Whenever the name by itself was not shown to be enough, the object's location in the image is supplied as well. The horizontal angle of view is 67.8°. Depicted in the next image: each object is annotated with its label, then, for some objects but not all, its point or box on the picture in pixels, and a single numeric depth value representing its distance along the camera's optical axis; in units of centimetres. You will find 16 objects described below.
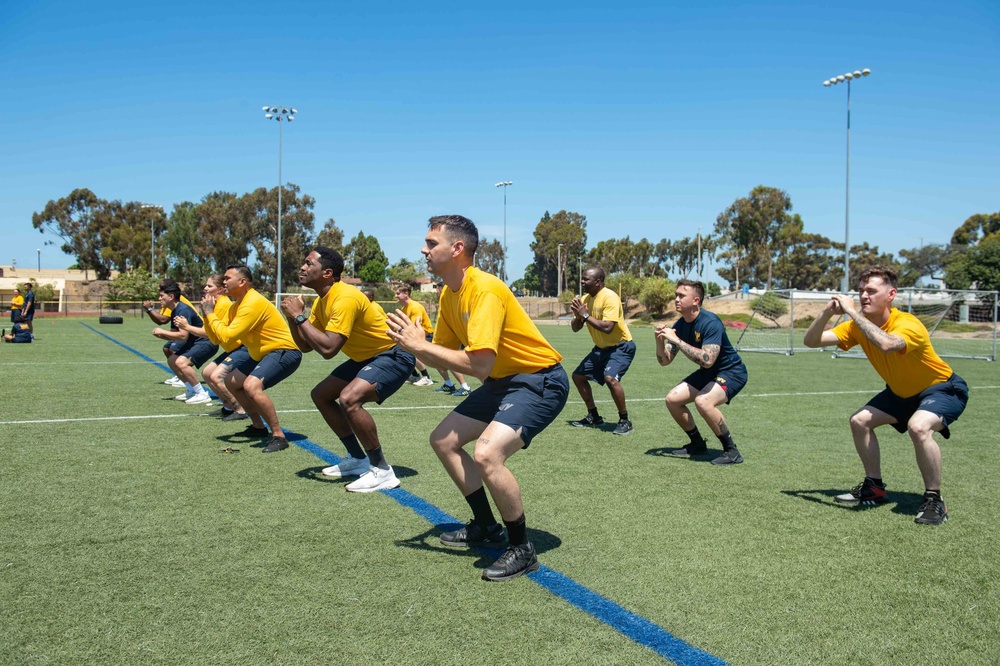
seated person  2408
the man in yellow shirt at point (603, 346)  898
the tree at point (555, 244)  11350
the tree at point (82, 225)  8219
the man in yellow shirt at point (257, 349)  771
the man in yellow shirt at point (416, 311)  1278
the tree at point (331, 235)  8088
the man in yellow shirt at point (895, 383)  522
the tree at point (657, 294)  5588
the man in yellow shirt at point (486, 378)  407
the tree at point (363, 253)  11169
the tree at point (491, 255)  14277
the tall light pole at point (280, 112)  4500
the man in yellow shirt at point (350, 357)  609
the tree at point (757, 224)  7669
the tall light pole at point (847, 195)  3816
